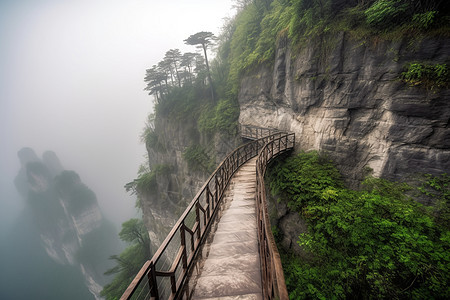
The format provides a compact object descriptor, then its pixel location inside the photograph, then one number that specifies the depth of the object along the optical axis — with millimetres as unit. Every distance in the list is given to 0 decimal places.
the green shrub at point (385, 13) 6973
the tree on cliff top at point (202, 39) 19953
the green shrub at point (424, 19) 6212
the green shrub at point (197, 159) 18500
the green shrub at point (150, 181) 23359
